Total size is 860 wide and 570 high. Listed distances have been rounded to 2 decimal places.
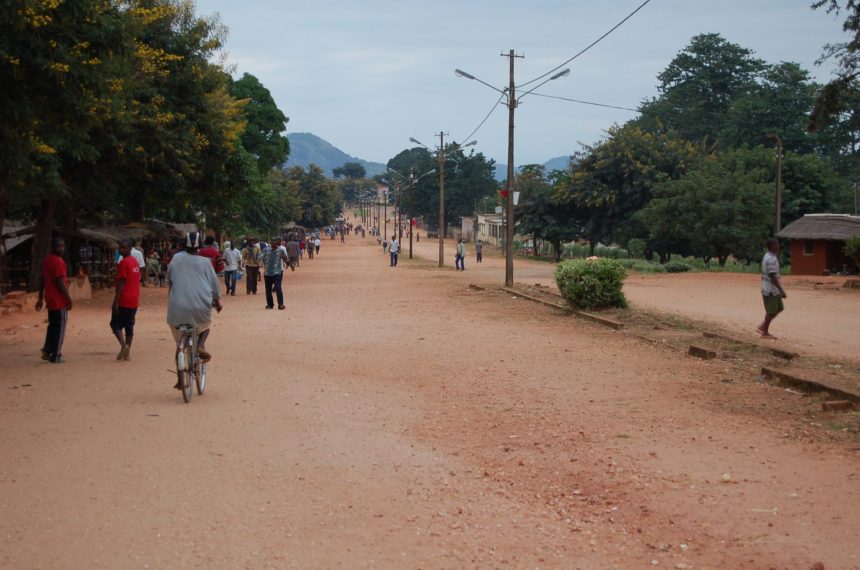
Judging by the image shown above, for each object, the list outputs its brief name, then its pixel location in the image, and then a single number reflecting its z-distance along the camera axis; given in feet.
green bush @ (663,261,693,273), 156.46
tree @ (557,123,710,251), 201.57
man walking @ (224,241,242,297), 93.04
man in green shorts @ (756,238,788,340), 53.01
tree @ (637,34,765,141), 290.97
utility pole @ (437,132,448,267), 168.45
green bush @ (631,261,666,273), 160.25
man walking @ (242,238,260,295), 92.73
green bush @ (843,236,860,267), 118.83
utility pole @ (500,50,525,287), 104.17
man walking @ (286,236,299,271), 152.15
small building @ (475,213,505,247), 304.22
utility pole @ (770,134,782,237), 136.88
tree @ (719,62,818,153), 246.47
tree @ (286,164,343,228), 381.60
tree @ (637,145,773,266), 161.07
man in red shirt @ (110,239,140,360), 42.37
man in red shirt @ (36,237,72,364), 41.39
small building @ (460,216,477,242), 390.42
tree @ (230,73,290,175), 160.25
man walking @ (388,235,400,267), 170.91
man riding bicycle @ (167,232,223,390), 32.91
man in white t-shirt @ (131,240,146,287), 78.54
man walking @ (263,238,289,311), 75.97
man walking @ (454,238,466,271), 157.48
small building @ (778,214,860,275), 140.82
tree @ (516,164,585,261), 218.59
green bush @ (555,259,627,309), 68.39
